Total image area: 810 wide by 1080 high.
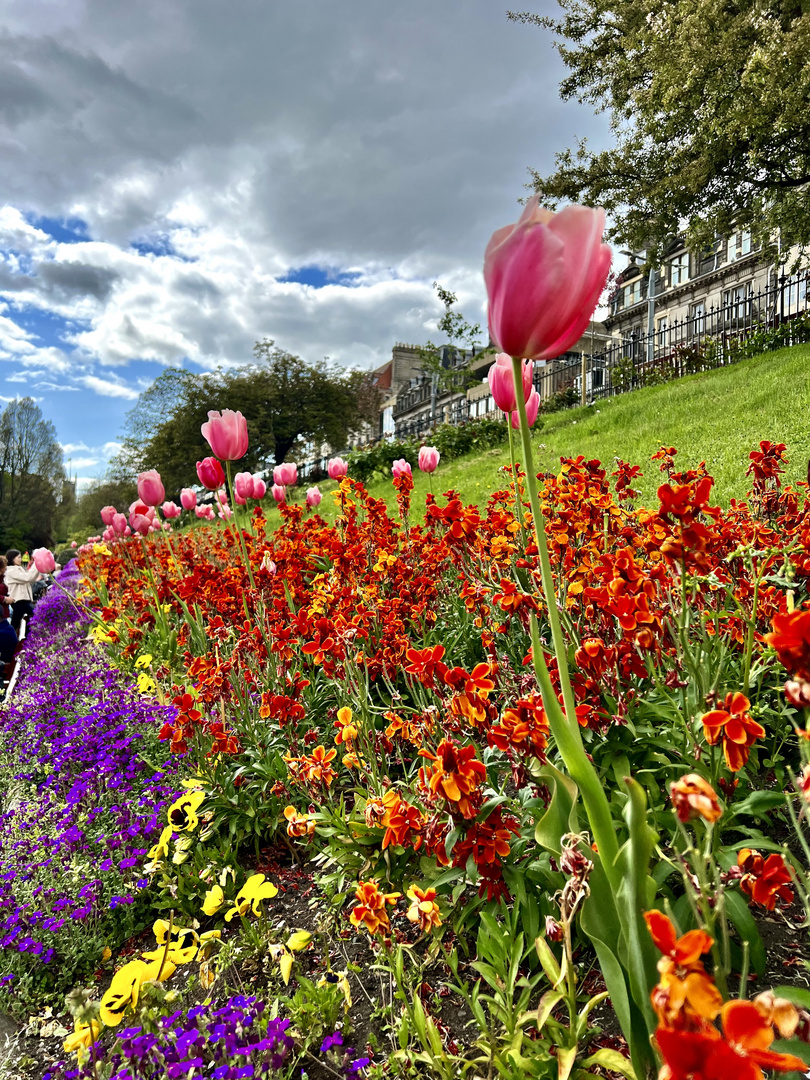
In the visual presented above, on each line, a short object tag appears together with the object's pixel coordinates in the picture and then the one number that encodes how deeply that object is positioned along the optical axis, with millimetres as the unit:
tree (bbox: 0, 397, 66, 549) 52344
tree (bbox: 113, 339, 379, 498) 33344
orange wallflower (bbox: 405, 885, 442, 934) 1385
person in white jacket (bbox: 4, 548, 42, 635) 11242
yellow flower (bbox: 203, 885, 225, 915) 1988
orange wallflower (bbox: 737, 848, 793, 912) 1024
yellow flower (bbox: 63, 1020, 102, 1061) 1448
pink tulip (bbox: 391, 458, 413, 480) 3859
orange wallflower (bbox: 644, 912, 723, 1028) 691
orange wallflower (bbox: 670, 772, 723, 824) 826
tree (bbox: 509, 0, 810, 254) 9484
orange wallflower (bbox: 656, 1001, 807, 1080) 632
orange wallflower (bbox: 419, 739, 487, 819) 1371
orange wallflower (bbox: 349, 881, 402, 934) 1463
